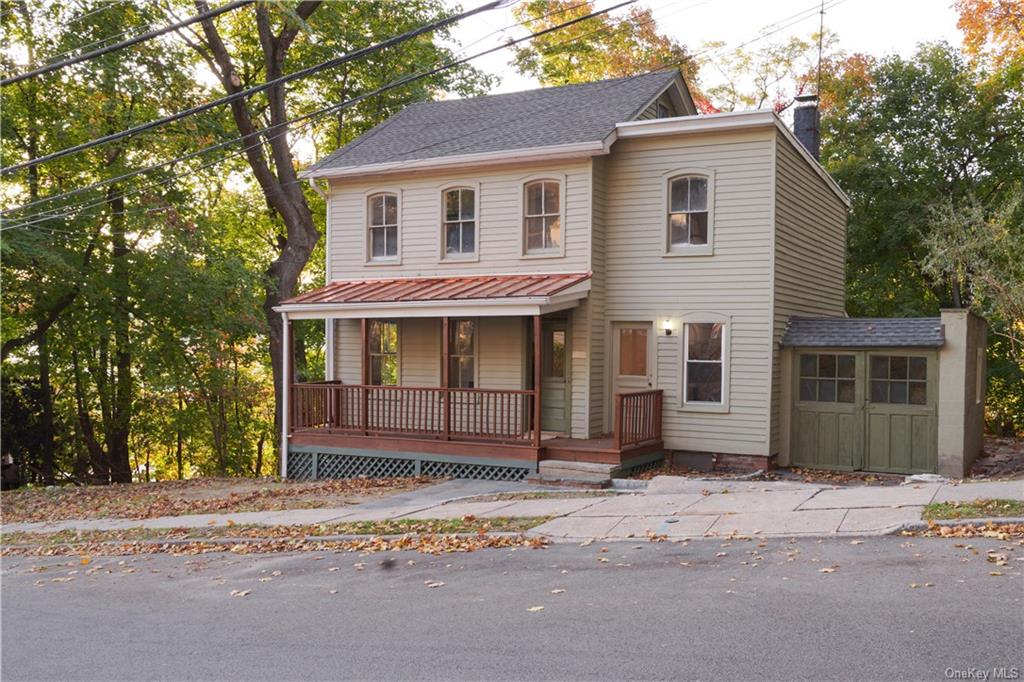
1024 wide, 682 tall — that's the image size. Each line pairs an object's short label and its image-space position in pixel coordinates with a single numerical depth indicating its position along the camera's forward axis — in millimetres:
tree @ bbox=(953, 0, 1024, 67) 23562
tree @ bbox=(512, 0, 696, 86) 29312
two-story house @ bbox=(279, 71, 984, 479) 15281
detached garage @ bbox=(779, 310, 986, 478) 14516
